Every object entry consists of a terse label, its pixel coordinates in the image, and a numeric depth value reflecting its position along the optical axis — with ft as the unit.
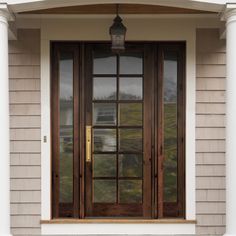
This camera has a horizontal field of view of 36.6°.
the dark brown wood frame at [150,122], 13.62
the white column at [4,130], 10.62
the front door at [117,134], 13.70
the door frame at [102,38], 13.35
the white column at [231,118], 10.57
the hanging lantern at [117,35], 11.93
